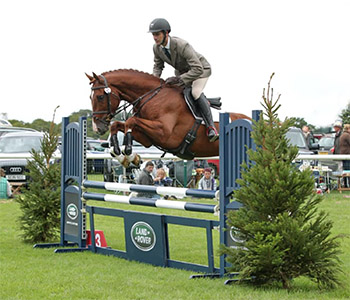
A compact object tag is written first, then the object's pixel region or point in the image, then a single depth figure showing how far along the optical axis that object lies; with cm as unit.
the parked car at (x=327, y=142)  2639
